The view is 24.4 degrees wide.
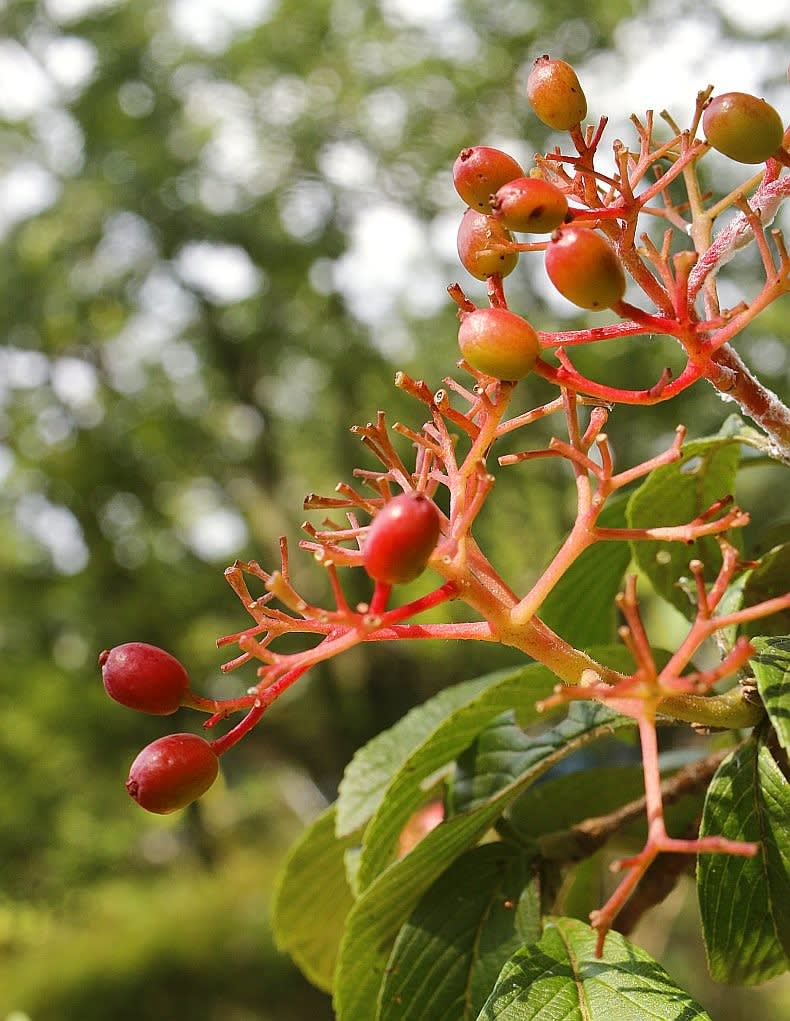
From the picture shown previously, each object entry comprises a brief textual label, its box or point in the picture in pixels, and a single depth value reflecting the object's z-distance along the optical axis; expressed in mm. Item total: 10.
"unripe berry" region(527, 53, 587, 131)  168
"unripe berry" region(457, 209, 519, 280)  162
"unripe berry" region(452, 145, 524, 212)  163
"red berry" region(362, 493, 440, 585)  146
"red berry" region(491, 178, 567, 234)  155
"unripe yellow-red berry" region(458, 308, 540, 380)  153
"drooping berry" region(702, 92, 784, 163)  159
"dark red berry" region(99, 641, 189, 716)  162
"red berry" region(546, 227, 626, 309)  151
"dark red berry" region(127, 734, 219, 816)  158
